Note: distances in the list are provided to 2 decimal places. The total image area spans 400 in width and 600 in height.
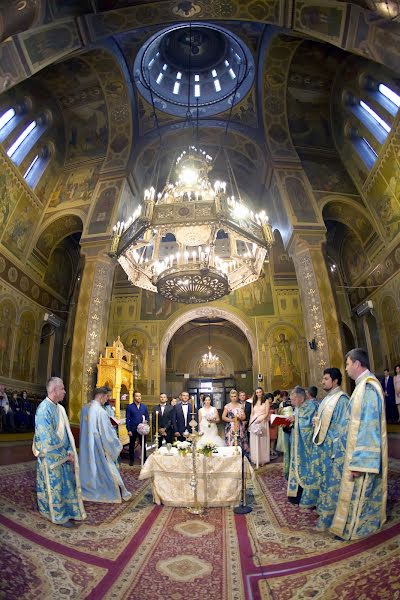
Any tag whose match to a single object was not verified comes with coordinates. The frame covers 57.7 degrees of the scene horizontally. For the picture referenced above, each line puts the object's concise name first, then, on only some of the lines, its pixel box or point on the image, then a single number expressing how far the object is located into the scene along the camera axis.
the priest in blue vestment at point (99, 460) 5.32
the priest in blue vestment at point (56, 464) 4.12
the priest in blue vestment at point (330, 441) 3.74
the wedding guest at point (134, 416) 8.45
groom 8.05
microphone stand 4.87
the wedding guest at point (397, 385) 9.89
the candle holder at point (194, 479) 4.96
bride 6.71
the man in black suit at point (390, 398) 10.48
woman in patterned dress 7.87
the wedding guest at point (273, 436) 10.53
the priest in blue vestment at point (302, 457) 4.76
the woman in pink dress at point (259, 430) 8.24
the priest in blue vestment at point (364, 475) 3.28
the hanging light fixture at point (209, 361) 24.87
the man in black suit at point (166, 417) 8.25
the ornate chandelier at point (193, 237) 7.44
